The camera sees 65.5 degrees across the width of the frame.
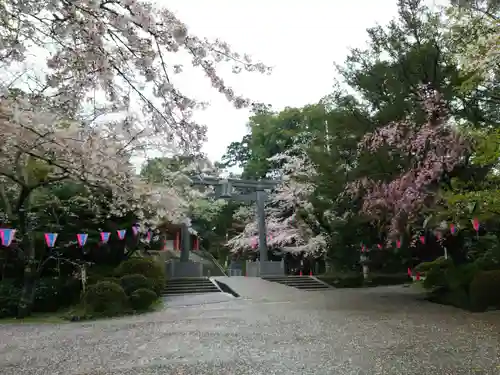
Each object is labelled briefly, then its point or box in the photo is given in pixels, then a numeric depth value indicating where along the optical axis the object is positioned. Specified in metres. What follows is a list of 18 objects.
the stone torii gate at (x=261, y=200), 17.33
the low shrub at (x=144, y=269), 11.73
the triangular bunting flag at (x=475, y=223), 8.32
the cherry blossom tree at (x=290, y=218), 18.09
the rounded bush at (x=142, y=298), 9.94
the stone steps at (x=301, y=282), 15.78
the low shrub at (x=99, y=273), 11.34
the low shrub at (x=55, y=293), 10.77
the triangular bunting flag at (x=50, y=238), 10.42
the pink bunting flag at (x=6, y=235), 9.52
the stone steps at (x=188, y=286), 13.79
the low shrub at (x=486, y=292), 8.54
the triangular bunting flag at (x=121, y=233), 12.37
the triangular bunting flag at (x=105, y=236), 11.95
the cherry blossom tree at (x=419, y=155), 8.02
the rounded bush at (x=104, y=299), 9.24
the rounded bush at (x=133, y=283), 10.52
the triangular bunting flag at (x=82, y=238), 11.22
